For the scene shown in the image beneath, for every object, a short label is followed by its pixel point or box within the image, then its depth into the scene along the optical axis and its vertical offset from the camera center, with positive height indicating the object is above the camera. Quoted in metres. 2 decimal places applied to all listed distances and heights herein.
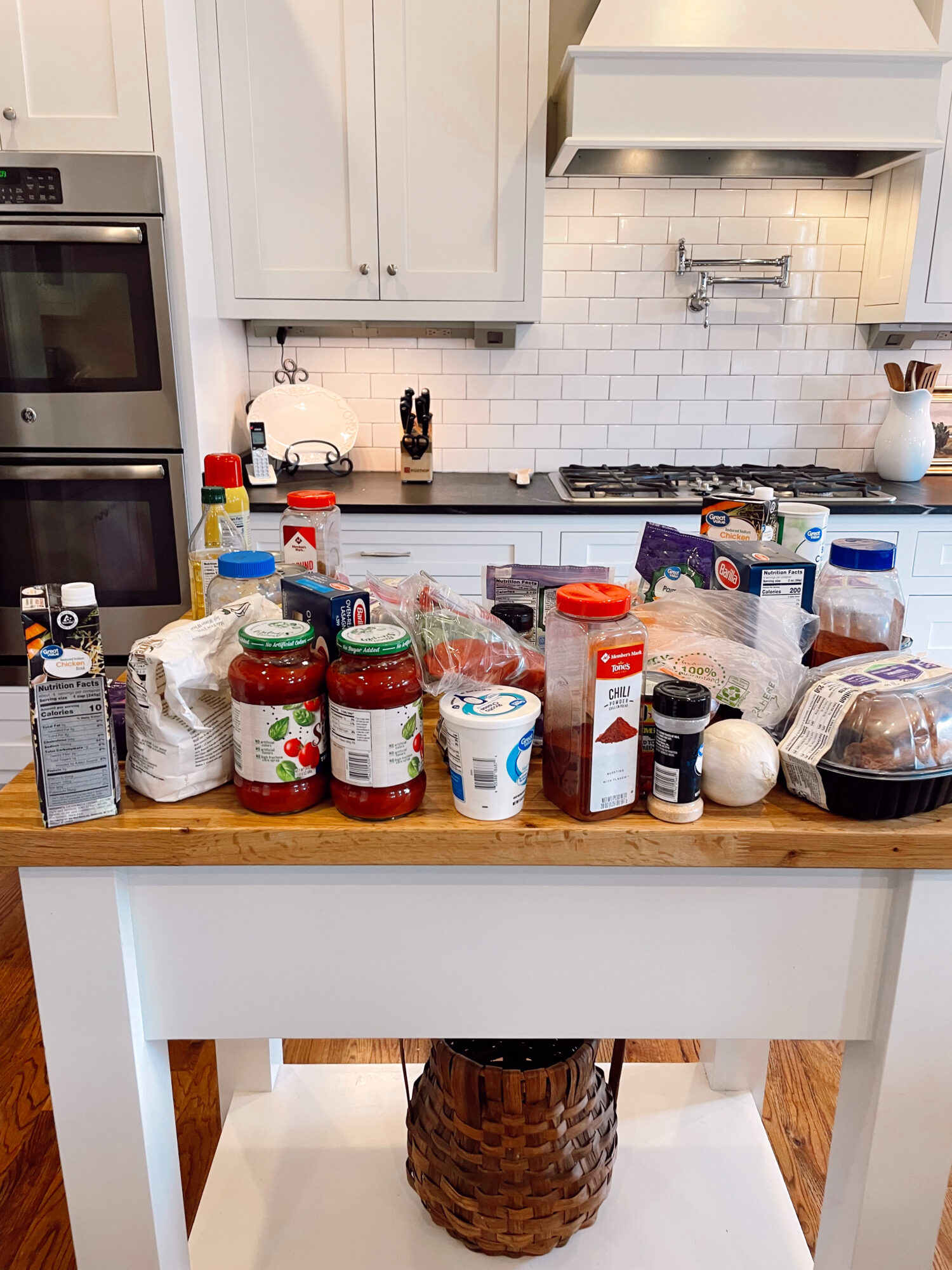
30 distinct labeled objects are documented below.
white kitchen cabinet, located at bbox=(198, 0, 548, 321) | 2.60 +0.64
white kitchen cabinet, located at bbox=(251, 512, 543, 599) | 2.72 -0.48
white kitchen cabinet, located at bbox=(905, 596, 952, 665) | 2.78 -0.70
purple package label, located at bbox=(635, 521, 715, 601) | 1.16 -0.23
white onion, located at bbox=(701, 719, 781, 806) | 0.91 -0.37
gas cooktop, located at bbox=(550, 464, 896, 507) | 2.76 -0.30
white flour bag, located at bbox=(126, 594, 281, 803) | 0.89 -0.32
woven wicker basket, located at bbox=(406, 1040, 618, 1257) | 1.25 -1.05
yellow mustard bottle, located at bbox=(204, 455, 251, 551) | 1.30 -0.14
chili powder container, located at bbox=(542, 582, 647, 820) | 0.85 -0.29
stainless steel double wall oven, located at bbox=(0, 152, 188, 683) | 2.38 -0.04
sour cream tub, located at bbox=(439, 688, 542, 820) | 0.87 -0.34
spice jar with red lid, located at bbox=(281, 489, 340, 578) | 1.27 -0.20
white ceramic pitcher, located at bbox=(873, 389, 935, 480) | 3.07 -0.17
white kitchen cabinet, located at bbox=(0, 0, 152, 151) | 2.29 +0.75
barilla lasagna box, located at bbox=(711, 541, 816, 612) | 1.04 -0.21
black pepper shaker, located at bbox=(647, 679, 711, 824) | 0.85 -0.34
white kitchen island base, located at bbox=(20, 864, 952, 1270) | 0.94 -0.61
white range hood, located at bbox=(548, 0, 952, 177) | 2.42 +0.79
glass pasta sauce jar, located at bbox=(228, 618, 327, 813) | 0.87 -0.31
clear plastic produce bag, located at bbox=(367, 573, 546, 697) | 1.05 -0.30
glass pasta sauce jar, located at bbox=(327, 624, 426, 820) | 0.85 -0.31
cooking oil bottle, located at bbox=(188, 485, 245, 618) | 1.26 -0.22
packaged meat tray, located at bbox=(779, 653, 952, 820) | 0.88 -0.34
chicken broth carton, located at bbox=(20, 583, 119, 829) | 0.83 -0.30
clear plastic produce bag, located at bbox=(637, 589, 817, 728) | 0.98 -0.28
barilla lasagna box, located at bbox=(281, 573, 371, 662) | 0.96 -0.23
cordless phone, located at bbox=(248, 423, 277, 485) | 2.84 -0.25
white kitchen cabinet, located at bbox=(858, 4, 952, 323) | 2.71 +0.45
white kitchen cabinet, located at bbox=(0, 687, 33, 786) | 2.71 -1.03
